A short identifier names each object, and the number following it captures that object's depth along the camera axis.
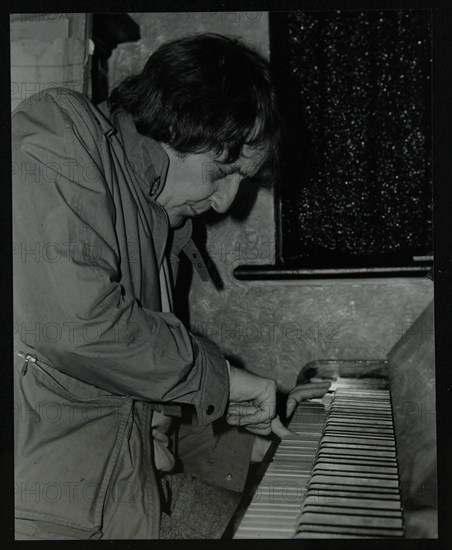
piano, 0.93
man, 1.20
